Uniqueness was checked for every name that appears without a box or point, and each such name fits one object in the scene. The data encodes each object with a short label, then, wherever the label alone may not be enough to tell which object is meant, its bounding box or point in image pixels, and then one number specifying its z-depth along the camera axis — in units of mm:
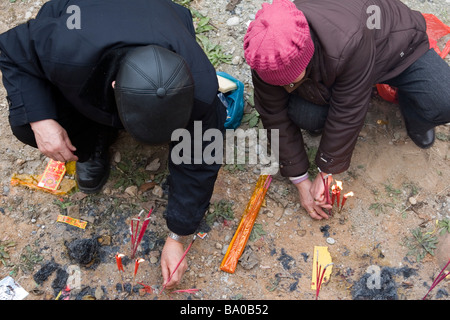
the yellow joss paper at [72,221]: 2604
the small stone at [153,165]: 2785
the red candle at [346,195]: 2473
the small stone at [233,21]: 3289
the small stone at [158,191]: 2699
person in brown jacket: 1855
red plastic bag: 3039
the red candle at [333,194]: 2502
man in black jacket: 1666
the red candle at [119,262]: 2223
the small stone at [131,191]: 2707
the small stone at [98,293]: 2404
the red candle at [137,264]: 2296
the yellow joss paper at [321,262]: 2426
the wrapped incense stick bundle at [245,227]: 2459
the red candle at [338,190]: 2475
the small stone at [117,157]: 2840
